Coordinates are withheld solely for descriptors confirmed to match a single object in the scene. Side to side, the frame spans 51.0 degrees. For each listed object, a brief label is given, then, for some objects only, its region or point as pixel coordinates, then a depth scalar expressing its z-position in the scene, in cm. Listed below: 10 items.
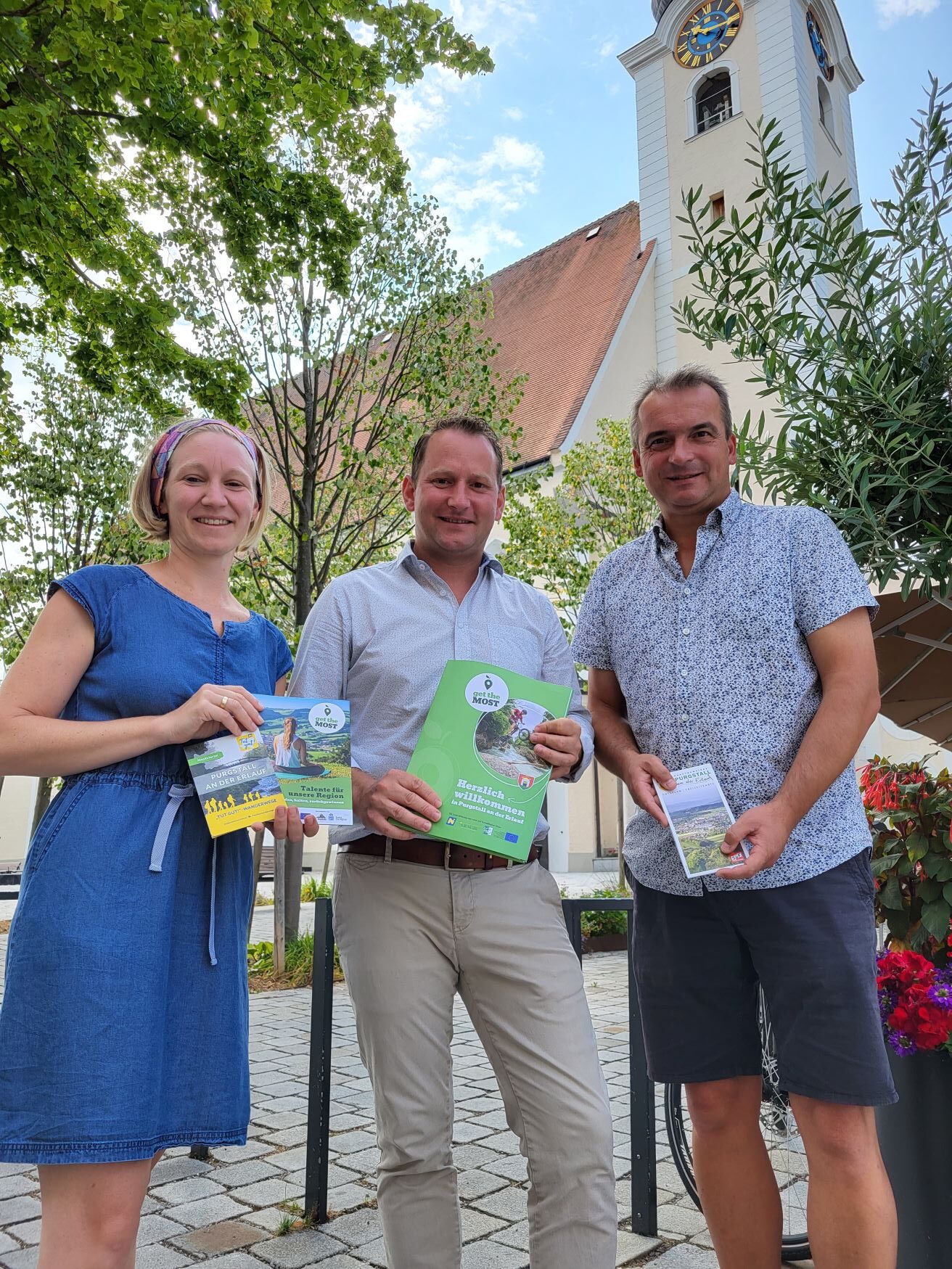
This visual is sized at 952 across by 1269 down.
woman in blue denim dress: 185
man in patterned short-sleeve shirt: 225
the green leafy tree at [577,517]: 1441
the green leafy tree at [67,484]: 1462
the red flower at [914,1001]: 273
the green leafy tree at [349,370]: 977
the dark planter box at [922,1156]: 271
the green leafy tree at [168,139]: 659
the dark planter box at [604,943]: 1175
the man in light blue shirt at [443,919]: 228
